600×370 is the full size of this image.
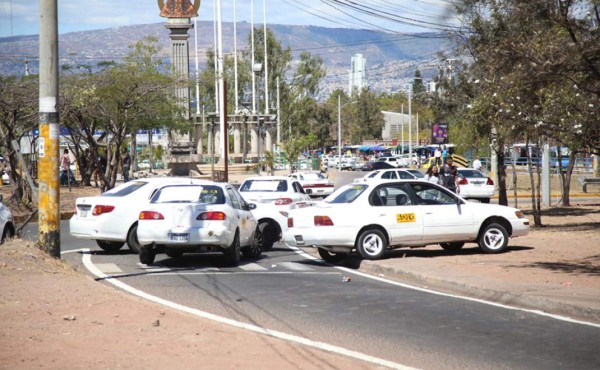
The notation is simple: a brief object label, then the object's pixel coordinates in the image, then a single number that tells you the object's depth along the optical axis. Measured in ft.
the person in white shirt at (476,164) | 196.13
